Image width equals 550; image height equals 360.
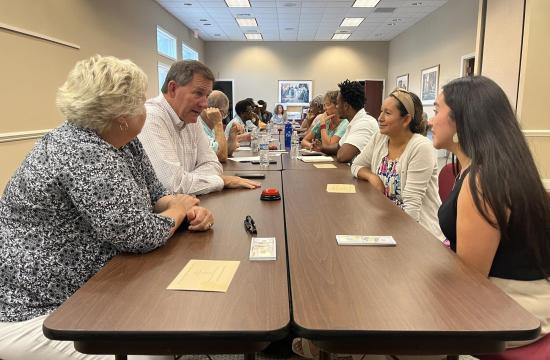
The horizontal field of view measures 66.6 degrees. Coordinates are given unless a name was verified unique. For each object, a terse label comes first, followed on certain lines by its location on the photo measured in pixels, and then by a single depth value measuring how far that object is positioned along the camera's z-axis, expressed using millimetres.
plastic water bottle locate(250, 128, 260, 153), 4062
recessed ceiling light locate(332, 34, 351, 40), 12055
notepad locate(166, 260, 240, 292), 979
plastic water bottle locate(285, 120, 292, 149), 4494
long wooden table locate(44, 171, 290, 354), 803
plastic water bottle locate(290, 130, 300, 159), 3555
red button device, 1846
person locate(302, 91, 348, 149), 4059
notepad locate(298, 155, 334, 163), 3289
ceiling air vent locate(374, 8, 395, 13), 8929
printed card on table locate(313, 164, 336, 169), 2922
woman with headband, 2084
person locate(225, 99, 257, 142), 5191
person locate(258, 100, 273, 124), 8573
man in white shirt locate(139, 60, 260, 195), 1895
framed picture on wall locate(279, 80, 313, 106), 13320
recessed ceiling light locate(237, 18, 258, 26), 9961
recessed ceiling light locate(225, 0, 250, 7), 8320
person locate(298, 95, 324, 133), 6164
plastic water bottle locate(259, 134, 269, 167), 2936
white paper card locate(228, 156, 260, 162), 3273
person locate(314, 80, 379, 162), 3211
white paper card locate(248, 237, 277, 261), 1164
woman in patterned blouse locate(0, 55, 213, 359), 1065
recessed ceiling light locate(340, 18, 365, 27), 9883
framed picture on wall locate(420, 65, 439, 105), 8925
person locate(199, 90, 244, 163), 3160
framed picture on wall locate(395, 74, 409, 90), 11148
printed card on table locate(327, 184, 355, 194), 2067
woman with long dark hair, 1151
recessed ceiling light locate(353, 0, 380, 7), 8250
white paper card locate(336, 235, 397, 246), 1287
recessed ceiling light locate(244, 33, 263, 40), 12021
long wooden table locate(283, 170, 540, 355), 809
